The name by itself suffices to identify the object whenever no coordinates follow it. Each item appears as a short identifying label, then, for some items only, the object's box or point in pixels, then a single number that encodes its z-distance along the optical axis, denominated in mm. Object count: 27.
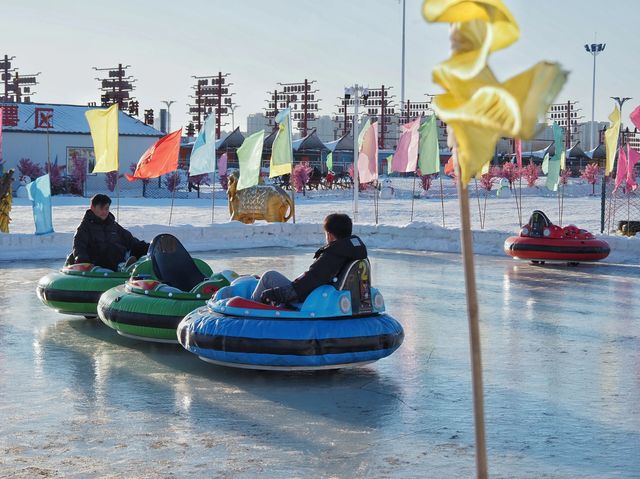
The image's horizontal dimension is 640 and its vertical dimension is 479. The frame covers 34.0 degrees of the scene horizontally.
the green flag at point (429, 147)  22719
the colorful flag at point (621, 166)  20841
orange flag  19719
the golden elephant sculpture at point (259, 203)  24223
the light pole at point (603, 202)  20738
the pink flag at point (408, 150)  22547
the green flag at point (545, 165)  34575
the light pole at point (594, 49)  62834
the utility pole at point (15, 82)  75294
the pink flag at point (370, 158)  23688
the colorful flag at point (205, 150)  21547
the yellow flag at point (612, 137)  19562
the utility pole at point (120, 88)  64500
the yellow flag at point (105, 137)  18141
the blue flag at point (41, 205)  18170
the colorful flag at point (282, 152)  22828
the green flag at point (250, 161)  21844
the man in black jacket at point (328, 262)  7809
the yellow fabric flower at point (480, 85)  2328
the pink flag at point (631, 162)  21188
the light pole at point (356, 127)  28214
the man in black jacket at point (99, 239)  10828
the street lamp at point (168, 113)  60759
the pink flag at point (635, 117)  18906
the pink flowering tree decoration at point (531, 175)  45303
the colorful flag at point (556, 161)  23000
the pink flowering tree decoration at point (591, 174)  44625
